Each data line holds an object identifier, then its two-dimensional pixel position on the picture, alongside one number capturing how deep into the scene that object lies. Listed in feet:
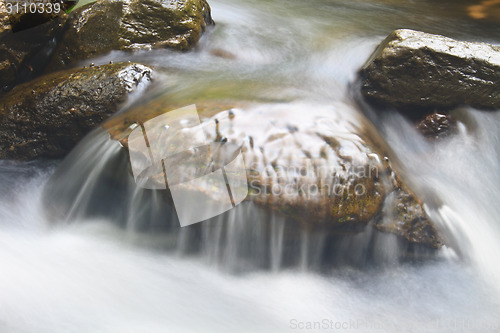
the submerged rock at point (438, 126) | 14.30
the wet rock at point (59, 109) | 13.00
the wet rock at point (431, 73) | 13.43
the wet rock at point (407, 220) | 11.02
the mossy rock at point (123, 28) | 14.94
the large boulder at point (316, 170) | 10.32
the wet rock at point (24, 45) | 13.55
